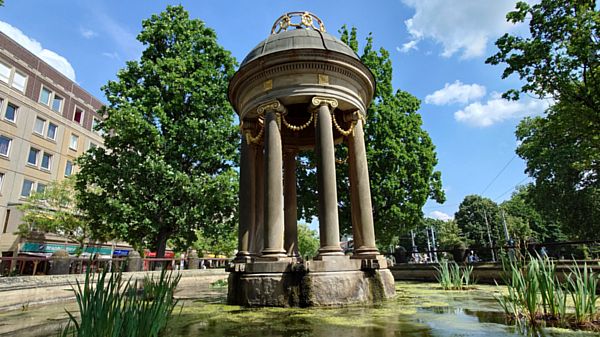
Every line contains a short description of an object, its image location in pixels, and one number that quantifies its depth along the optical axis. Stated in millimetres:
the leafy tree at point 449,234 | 61906
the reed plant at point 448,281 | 8588
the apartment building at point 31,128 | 29312
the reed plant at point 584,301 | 3734
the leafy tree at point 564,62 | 13133
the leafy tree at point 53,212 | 26797
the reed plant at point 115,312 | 2439
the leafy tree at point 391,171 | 18672
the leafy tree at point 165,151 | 15211
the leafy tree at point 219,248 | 38781
